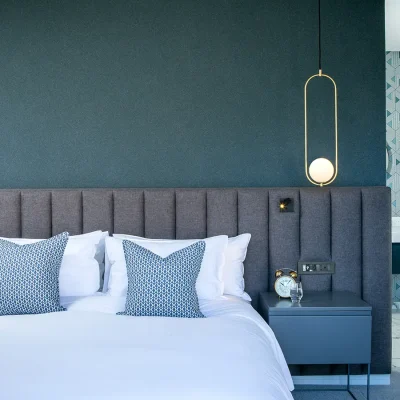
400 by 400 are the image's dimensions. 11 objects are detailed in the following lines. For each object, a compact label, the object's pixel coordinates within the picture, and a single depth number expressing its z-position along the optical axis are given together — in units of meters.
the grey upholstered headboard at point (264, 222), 3.24
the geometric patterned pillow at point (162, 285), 2.60
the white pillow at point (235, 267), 3.09
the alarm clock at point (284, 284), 3.06
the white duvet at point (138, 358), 1.62
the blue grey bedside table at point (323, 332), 2.84
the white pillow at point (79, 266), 2.95
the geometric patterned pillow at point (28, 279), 2.63
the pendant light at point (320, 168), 3.24
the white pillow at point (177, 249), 2.92
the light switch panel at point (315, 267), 3.24
